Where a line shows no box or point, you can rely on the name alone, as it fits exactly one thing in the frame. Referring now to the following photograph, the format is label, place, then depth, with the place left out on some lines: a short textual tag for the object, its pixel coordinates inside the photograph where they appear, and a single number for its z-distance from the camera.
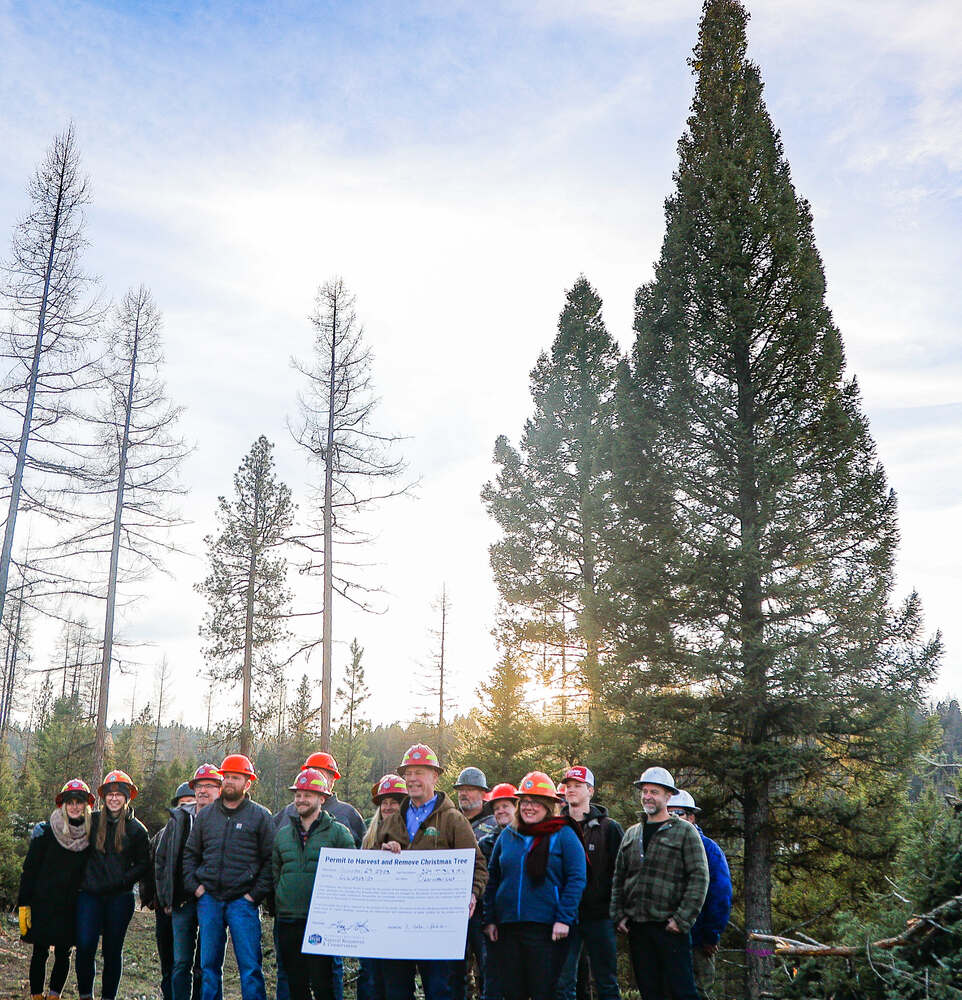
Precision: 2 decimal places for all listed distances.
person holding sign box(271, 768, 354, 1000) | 6.01
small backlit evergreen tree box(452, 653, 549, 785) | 16.25
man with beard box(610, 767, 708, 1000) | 5.73
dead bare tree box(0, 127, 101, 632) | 17.31
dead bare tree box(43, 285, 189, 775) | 20.36
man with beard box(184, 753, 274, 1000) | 6.27
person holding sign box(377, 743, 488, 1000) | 5.59
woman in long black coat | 7.23
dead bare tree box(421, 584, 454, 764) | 39.03
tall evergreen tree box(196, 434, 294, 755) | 27.53
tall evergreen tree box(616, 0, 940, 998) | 13.68
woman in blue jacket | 5.45
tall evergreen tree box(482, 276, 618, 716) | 22.16
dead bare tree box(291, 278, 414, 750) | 20.59
